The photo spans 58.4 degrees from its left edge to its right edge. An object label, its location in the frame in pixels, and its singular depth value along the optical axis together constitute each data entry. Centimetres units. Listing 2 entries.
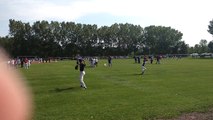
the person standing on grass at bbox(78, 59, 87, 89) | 1475
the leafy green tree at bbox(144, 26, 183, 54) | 9227
